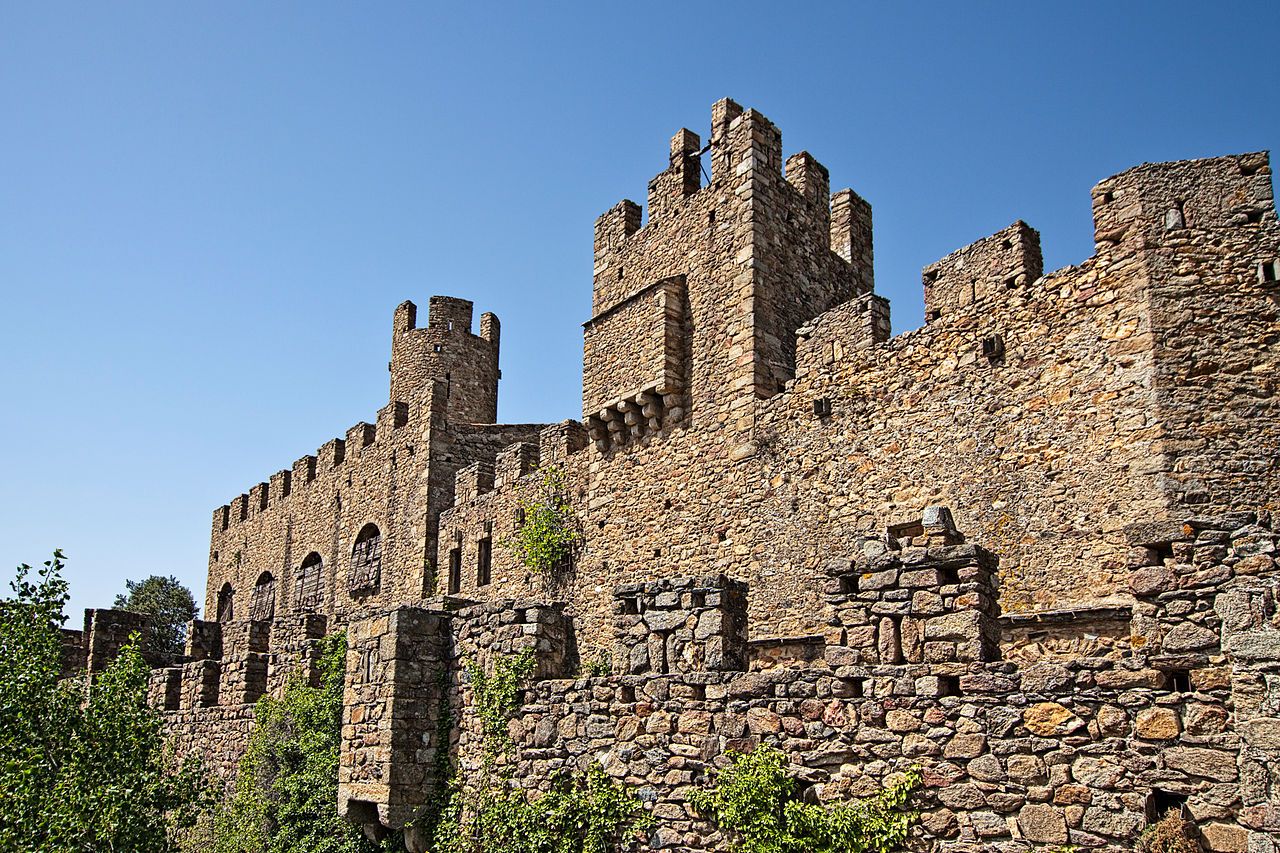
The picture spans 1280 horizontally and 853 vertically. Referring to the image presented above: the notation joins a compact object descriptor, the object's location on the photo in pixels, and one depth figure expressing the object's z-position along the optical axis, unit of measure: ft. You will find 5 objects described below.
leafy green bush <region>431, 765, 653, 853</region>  30.42
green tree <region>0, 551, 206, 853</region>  42.98
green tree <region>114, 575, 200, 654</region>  139.74
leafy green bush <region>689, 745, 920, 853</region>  25.04
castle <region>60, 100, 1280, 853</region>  22.79
